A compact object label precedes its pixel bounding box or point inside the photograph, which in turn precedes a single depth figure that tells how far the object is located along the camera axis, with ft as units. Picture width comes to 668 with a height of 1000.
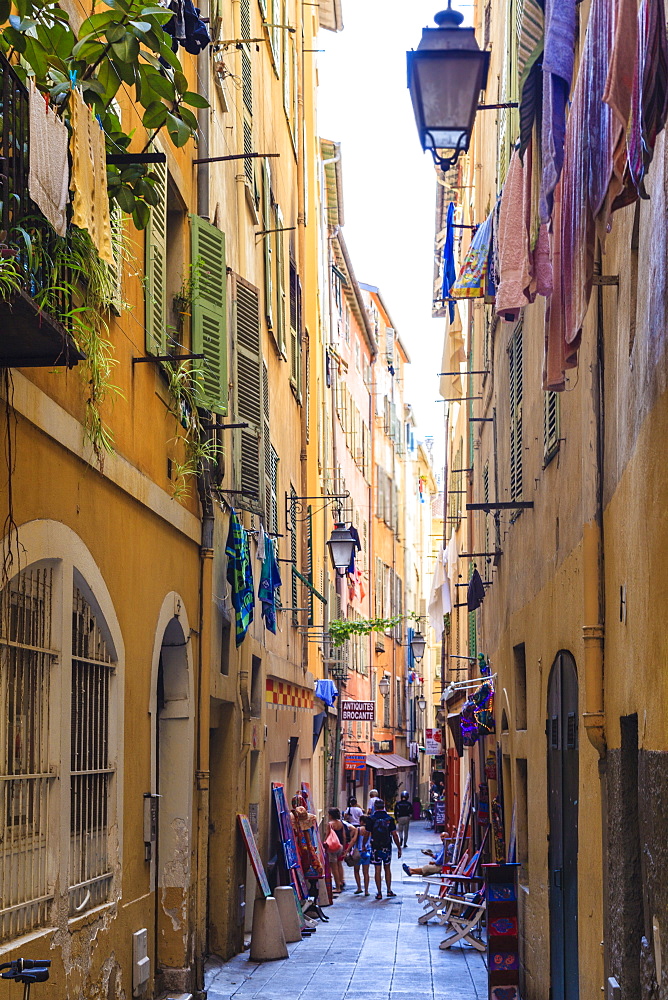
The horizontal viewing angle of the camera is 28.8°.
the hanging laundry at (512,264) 22.76
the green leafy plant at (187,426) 34.86
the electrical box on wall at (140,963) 28.96
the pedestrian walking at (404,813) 111.14
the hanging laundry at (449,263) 55.17
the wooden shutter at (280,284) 60.85
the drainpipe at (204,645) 38.06
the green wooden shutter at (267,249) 56.44
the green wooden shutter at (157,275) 31.99
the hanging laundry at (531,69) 23.86
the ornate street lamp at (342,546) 67.67
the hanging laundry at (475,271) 42.68
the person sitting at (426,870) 57.00
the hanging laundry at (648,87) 13.66
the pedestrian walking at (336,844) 71.26
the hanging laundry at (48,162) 17.95
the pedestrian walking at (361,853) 71.82
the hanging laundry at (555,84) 20.13
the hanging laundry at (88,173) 19.86
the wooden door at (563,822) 28.40
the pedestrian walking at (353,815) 88.07
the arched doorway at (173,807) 34.30
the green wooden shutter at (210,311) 37.47
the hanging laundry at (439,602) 84.15
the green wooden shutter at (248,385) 45.88
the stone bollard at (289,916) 50.26
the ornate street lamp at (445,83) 18.63
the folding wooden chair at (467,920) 49.01
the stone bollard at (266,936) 45.62
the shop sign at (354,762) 110.03
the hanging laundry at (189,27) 29.68
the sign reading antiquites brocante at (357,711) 92.02
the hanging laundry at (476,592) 60.85
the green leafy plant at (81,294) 20.11
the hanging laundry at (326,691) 83.92
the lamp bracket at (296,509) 67.10
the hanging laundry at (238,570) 44.01
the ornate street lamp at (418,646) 133.45
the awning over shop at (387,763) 126.93
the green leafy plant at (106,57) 17.51
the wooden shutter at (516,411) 41.47
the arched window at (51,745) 20.70
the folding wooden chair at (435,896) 53.72
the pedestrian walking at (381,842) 69.97
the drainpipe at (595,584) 23.44
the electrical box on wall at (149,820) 31.01
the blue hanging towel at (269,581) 52.44
